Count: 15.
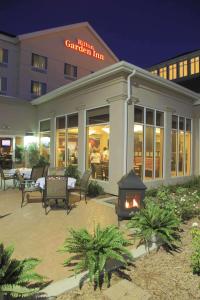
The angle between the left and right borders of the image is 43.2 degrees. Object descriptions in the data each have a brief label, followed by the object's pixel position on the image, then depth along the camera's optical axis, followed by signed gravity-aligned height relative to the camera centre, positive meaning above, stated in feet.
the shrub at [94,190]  31.96 -4.44
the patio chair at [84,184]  28.02 -3.29
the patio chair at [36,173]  33.47 -2.46
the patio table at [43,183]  26.69 -3.05
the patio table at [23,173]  35.50 -2.63
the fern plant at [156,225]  15.10 -4.44
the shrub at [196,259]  11.86 -4.88
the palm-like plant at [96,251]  11.31 -4.72
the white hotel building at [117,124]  32.01 +5.01
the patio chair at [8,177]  33.54 -3.21
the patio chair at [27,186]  26.91 -3.64
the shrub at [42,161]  46.19 -1.20
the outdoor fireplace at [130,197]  19.44 -3.24
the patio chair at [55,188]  23.26 -3.09
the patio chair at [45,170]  34.02 -2.16
